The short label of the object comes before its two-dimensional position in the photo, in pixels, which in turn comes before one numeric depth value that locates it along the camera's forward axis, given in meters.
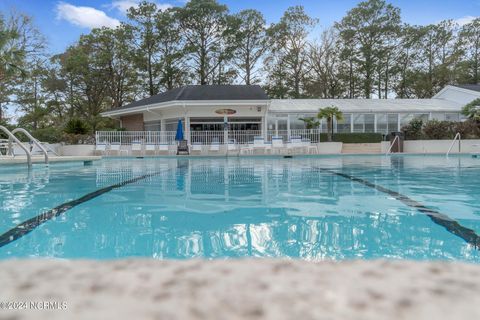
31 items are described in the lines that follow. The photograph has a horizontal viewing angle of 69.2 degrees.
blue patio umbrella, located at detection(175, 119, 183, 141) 20.95
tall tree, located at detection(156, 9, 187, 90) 32.69
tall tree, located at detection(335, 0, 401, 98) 34.56
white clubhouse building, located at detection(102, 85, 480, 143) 22.75
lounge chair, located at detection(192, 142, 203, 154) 20.80
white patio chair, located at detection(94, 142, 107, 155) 20.44
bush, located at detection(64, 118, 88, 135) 22.02
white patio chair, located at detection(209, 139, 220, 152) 20.67
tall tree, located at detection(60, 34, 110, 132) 28.95
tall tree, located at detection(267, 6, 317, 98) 34.81
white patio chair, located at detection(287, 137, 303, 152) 20.33
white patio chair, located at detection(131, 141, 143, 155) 20.55
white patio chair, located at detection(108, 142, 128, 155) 20.55
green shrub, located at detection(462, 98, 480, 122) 21.88
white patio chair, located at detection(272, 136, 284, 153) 20.03
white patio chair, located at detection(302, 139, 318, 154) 20.59
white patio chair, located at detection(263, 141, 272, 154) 20.16
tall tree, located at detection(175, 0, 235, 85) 33.38
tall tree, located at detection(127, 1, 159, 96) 32.47
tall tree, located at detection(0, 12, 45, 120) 25.88
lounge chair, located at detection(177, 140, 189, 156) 20.27
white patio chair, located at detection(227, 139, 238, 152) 20.50
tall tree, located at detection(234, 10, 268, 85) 34.66
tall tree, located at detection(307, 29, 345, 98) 34.94
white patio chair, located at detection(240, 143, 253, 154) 20.56
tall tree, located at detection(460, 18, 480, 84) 35.13
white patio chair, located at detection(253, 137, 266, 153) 20.06
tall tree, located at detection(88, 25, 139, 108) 30.94
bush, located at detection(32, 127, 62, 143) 22.52
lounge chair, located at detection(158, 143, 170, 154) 20.69
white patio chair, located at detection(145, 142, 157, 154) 20.59
